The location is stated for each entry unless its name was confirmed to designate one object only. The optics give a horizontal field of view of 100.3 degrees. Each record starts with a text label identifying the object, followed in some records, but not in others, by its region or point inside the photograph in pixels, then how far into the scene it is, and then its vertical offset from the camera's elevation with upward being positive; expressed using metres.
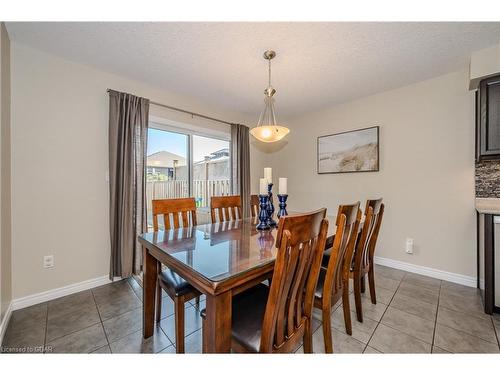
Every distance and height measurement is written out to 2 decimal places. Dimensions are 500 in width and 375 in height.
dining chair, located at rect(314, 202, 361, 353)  1.17 -0.56
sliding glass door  2.87 +0.30
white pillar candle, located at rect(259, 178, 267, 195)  1.87 +0.00
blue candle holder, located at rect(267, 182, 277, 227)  1.86 -0.21
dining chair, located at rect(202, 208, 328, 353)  0.82 -0.52
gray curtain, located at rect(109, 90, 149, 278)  2.28 +0.07
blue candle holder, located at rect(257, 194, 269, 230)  1.84 -0.20
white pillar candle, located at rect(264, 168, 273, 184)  1.91 +0.10
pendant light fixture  1.99 +0.54
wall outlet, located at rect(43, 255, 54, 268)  1.97 -0.71
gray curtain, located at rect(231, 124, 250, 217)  3.49 +0.40
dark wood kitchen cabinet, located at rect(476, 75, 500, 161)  1.86 +0.61
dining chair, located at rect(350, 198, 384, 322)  1.62 -0.53
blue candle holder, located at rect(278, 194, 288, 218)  1.90 -0.17
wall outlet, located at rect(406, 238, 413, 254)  2.63 -0.76
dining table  0.87 -0.38
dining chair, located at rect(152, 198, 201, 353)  1.23 -0.62
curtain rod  2.68 +1.06
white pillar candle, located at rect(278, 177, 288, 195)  1.87 +0.00
